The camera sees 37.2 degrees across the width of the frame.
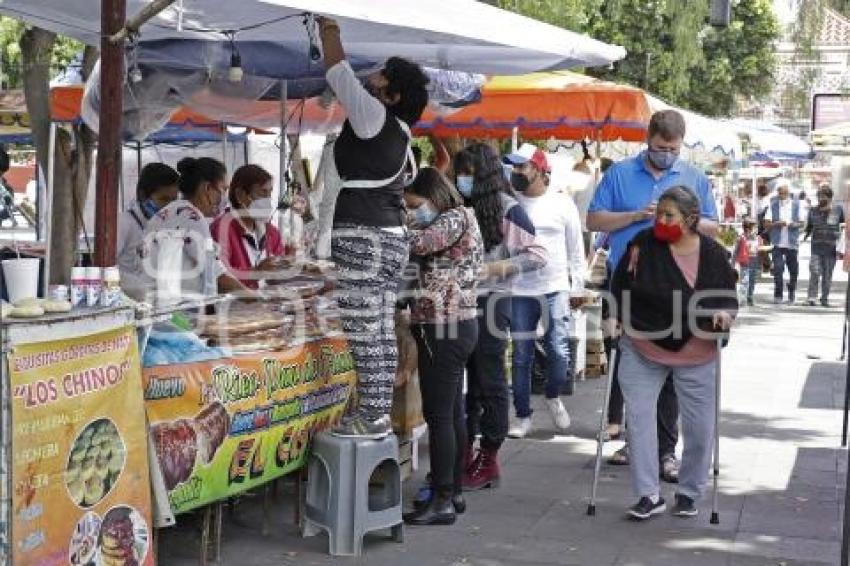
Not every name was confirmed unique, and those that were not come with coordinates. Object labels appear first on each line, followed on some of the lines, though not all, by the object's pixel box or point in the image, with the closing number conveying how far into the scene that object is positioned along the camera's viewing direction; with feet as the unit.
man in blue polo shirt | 22.94
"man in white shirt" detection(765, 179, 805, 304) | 67.62
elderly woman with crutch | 20.75
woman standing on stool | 18.84
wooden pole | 16.76
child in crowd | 63.67
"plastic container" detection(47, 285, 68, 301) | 15.67
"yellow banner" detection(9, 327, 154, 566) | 14.08
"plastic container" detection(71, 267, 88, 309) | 15.79
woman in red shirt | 23.98
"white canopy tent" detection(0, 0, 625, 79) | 19.35
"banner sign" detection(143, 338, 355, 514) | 16.72
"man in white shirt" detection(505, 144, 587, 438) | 27.50
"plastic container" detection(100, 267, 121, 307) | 15.94
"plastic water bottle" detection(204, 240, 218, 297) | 20.79
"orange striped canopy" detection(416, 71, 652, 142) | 33.60
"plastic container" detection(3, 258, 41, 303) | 17.16
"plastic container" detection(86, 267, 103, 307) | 15.83
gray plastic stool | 19.16
